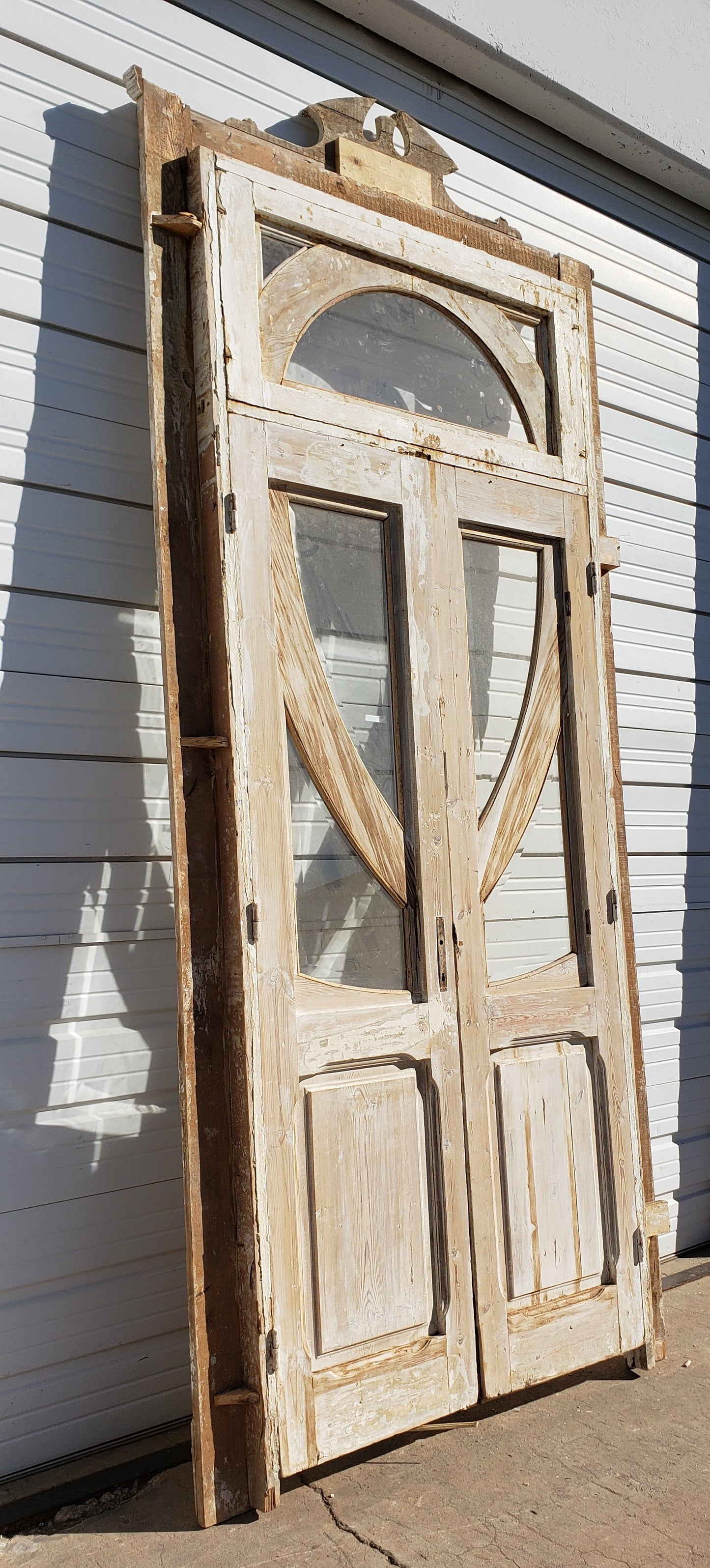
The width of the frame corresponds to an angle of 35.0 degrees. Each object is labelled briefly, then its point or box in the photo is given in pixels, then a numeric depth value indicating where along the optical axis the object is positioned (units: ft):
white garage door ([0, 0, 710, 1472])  8.28
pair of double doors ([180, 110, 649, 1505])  8.05
